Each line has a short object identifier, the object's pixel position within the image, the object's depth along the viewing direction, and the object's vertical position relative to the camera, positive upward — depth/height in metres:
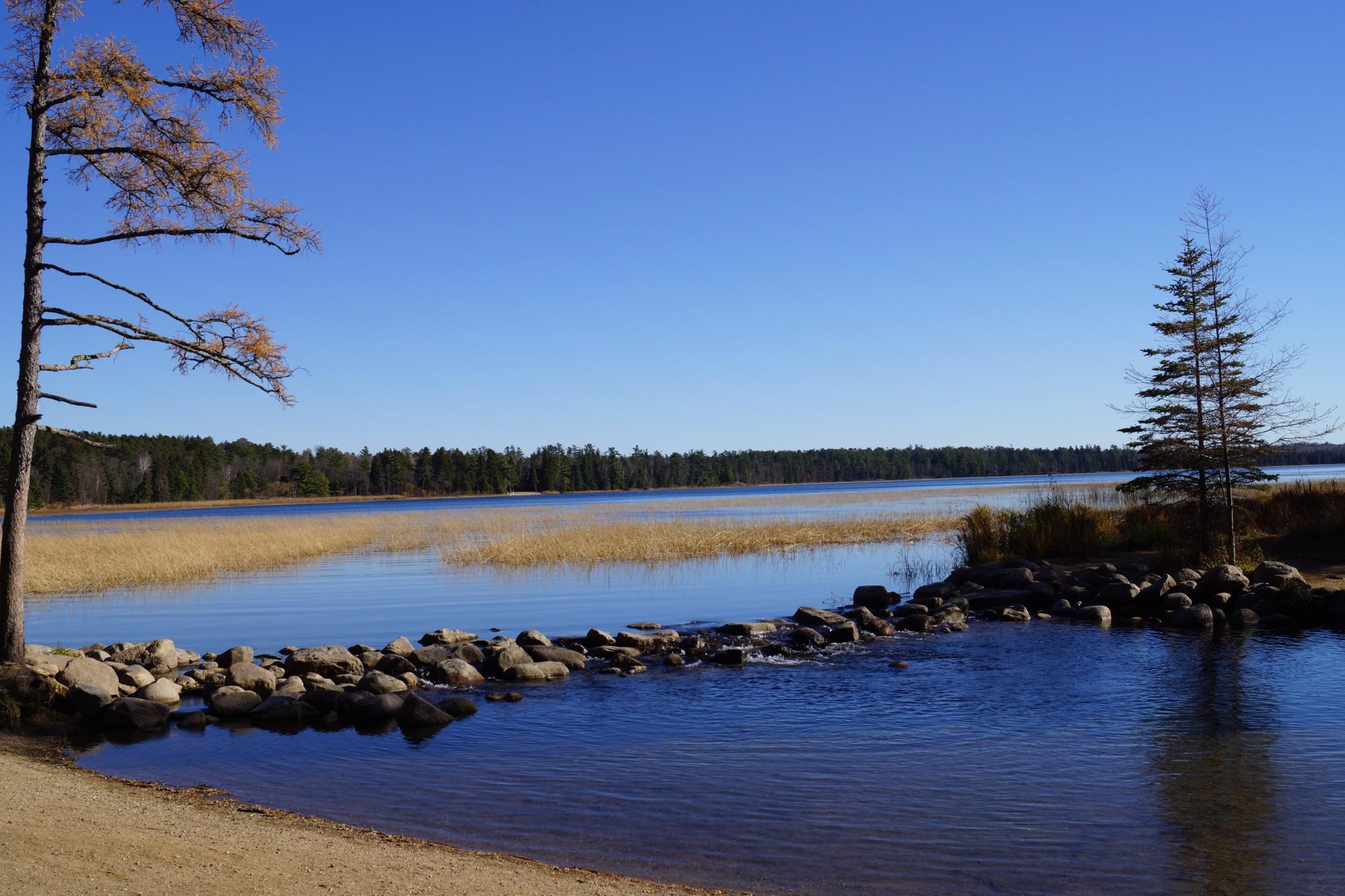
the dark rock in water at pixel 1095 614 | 20.05 -2.75
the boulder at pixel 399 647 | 17.06 -2.81
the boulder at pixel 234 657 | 16.69 -2.88
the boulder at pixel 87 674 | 13.43 -2.56
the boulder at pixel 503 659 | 16.05 -2.86
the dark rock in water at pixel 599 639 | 18.09 -2.85
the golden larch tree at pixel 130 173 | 13.51 +4.63
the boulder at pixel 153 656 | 16.64 -2.85
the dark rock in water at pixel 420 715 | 12.80 -2.99
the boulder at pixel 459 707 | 13.34 -3.01
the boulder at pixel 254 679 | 14.61 -2.86
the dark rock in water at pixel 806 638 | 17.94 -2.84
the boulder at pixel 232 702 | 13.45 -2.96
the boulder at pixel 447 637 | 18.56 -2.88
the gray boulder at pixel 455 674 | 15.64 -3.01
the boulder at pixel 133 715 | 12.80 -2.95
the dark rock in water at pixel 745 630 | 19.19 -2.87
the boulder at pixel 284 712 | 13.34 -3.05
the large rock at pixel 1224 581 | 20.64 -2.14
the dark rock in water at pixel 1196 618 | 19.06 -2.69
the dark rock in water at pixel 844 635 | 18.31 -2.84
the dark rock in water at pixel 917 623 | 19.66 -2.84
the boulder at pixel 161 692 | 14.12 -2.95
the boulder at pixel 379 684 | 14.32 -2.88
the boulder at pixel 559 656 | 16.59 -2.91
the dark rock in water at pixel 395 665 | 16.09 -2.94
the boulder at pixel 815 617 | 20.01 -2.75
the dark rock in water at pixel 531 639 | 17.61 -2.76
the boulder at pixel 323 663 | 15.76 -2.83
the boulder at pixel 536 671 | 15.77 -3.00
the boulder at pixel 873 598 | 22.67 -2.67
